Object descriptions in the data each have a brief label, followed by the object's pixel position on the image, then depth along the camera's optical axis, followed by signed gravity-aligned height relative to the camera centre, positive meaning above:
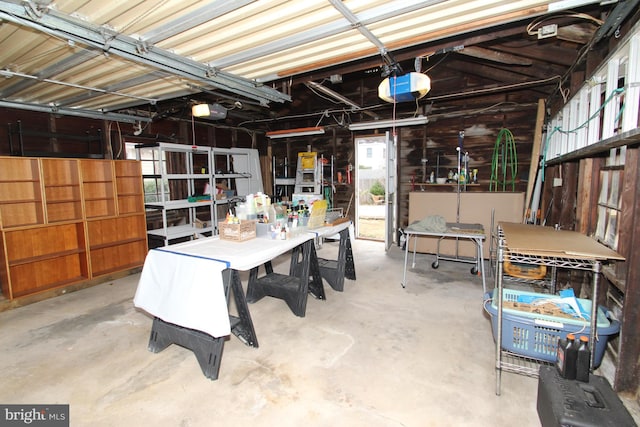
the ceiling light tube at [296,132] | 6.26 +1.05
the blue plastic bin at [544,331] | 1.99 -1.00
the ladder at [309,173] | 6.59 +0.21
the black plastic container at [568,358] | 1.77 -1.02
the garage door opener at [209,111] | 3.44 +0.83
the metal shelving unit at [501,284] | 1.89 -0.64
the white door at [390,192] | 5.67 -0.19
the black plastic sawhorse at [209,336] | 2.27 -1.20
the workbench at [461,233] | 3.83 -0.66
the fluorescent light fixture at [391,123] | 5.30 +1.02
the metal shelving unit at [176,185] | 4.94 -0.01
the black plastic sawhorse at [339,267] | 3.94 -1.10
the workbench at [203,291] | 2.16 -0.80
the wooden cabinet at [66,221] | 3.69 -0.46
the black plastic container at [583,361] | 1.74 -1.02
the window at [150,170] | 5.22 +0.26
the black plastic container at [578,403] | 1.51 -1.15
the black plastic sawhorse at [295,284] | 3.24 -1.11
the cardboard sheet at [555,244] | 1.87 -0.44
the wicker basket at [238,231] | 2.96 -0.45
